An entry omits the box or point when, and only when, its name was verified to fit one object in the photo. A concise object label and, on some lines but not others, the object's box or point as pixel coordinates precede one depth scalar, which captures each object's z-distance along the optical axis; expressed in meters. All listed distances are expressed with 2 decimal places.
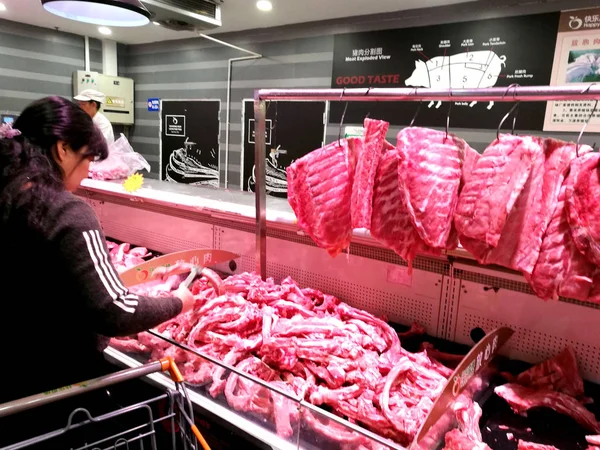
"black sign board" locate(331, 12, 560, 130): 4.71
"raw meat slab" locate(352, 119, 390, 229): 1.95
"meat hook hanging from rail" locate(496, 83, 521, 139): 1.55
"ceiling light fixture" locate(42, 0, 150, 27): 2.53
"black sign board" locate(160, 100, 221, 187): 7.78
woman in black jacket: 1.43
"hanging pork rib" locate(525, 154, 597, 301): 1.51
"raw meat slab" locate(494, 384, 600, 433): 1.57
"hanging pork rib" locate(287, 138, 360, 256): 2.09
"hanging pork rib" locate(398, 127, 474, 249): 1.75
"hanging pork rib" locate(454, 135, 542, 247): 1.61
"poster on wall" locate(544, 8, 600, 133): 4.36
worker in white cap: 5.64
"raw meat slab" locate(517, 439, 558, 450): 1.45
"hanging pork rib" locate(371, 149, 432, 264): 1.90
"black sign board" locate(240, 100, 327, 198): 6.57
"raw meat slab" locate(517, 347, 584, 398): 1.71
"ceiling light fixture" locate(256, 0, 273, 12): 5.52
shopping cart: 1.24
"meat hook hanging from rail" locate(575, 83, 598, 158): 1.41
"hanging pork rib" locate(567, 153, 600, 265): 1.46
